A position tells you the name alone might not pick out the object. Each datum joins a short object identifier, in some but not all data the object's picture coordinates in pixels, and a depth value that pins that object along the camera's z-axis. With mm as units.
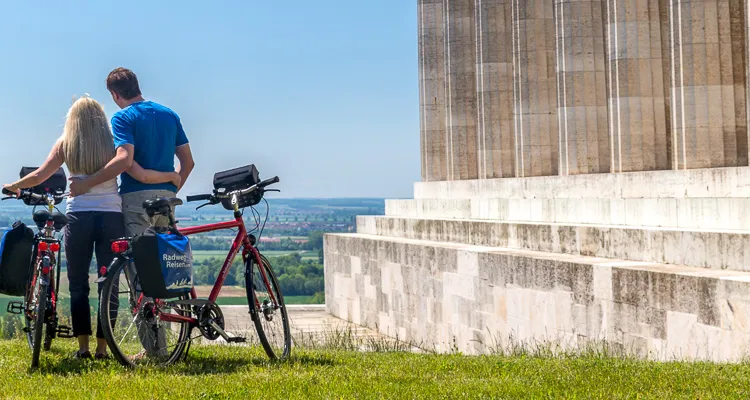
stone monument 13297
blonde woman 8891
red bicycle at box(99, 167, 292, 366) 8422
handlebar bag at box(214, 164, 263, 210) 8859
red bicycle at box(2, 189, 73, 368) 8539
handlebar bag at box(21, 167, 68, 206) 9578
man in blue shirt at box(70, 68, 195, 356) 9023
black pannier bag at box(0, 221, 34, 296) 8883
